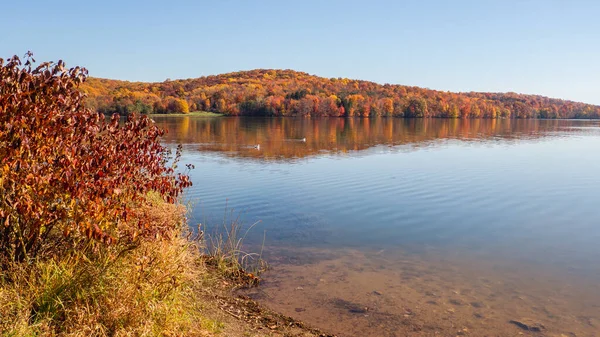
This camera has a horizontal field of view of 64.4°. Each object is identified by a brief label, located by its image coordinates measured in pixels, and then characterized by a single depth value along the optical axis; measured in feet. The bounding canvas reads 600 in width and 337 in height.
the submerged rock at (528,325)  24.97
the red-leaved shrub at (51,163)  17.07
